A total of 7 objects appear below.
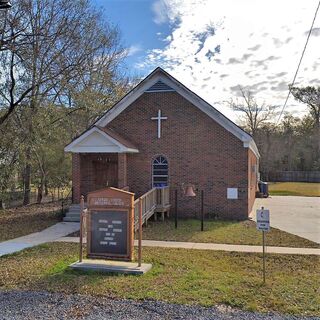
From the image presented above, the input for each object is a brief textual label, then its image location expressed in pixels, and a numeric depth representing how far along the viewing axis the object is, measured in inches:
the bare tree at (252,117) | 2224.4
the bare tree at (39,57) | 662.5
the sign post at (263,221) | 284.8
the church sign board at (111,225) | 307.0
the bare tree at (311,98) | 2153.1
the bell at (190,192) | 609.7
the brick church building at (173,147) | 629.3
